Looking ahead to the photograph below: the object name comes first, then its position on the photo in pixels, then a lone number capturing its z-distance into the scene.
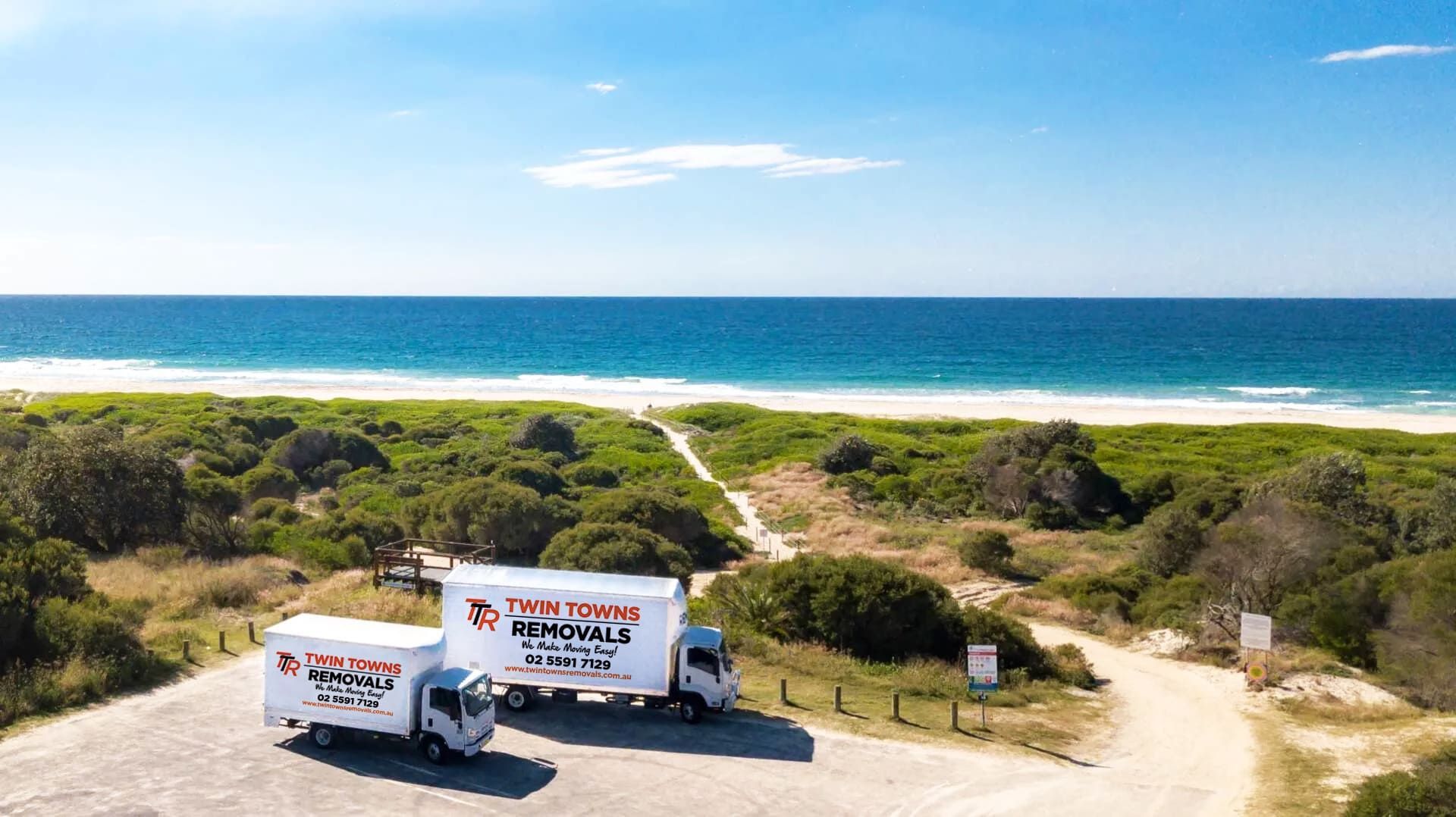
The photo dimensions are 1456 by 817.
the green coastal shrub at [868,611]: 24.89
